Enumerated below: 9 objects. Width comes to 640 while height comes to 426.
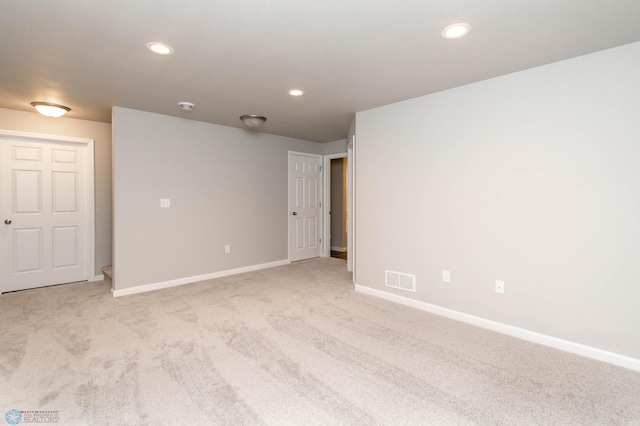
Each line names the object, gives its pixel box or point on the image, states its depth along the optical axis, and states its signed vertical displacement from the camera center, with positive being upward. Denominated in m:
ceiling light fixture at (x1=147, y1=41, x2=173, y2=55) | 2.28 +1.22
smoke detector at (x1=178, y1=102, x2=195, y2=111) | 3.71 +1.28
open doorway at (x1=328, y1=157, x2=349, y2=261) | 7.26 +0.20
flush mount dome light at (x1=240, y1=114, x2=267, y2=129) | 4.21 +1.26
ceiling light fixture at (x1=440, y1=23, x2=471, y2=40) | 2.03 +1.20
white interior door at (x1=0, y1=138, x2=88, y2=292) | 4.07 +0.01
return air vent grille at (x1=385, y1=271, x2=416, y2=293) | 3.58 -0.78
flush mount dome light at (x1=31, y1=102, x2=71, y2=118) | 3.67 +1.24
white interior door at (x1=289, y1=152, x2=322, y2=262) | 5.93 +0.15
